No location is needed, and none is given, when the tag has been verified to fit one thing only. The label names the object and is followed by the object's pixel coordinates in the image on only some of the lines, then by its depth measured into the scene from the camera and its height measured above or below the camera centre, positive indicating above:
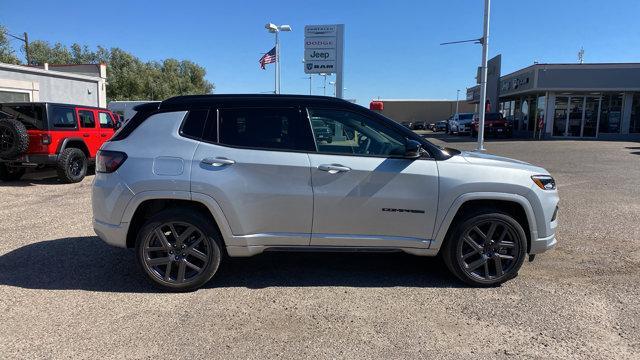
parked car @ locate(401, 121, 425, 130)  63.28 -0.17
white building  18.61 +1.44
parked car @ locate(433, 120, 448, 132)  52.75 -0.20
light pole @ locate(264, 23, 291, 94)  23.00 +4.53
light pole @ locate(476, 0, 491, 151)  17.56 +2.04
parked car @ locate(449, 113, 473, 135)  37.97 +0.14
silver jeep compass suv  4.16 -0.61
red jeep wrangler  9.94 -0.50
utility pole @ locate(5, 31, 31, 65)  49.97 +8.05
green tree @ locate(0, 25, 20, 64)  46.81 +6.77
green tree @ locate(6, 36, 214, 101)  56.34 +6.22
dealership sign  17.17 +2.73
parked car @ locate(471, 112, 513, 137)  32.03 +0.01
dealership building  28.56 +1.80
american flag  24.47 +3.31
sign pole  17.17 +2.40
